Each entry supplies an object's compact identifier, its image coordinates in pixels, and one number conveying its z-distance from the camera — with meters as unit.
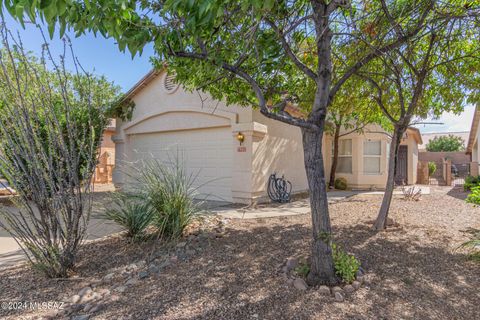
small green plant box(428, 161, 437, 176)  18.98
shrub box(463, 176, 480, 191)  11.81
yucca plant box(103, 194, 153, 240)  4.62
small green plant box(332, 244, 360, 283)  3.36
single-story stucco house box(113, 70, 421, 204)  8.55
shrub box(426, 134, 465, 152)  36.66
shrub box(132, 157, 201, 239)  4.70
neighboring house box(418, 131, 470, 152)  39.54
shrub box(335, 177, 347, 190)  12.95
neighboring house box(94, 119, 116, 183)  16.72
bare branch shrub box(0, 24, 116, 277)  3.46
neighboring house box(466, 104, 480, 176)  14.14
